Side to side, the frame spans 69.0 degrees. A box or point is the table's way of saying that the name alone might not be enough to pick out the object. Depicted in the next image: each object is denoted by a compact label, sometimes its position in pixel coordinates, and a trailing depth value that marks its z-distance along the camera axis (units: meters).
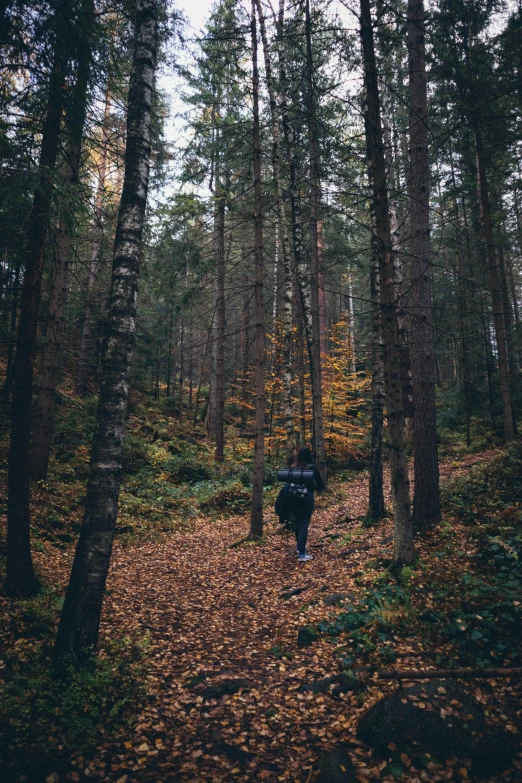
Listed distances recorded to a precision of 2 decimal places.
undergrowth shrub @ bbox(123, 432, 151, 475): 14.51
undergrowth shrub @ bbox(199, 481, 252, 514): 13.01
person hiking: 7.82
